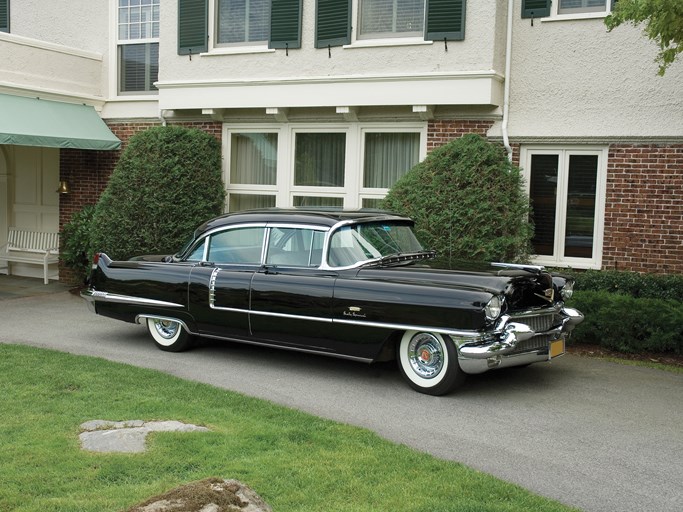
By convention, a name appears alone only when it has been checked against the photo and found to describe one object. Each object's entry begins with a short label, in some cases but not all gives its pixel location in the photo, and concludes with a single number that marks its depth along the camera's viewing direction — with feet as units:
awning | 41.52
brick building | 35.70
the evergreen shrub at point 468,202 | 34.71
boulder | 13.01
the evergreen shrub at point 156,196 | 41.45
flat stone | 17.81
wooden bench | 50.70
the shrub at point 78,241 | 45.65
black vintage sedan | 23.53
